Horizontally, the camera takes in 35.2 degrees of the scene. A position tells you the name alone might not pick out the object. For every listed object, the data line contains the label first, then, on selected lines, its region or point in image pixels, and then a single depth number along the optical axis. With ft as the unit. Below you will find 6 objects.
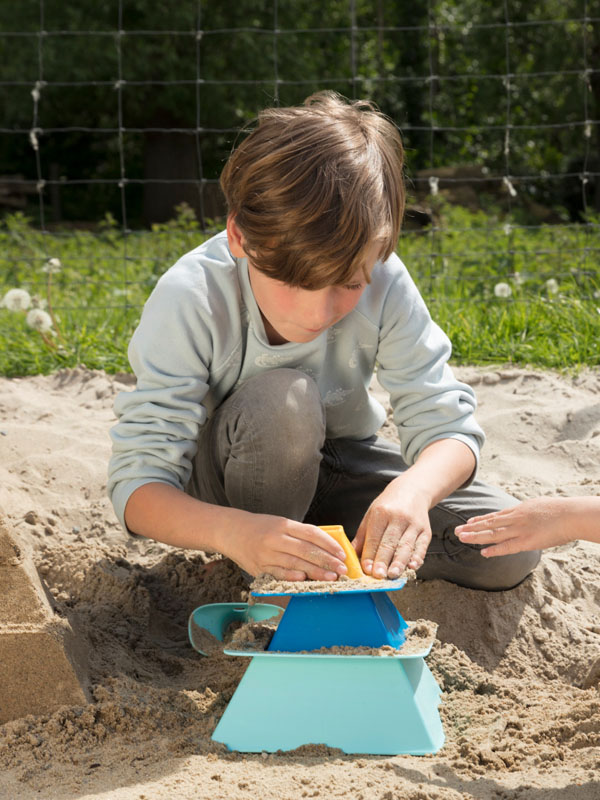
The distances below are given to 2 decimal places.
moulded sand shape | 5.64
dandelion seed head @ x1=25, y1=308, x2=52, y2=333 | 12.17
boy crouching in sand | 5.62
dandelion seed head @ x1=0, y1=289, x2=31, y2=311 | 12.62
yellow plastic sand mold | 5.38
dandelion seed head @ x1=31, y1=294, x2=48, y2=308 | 12.94
